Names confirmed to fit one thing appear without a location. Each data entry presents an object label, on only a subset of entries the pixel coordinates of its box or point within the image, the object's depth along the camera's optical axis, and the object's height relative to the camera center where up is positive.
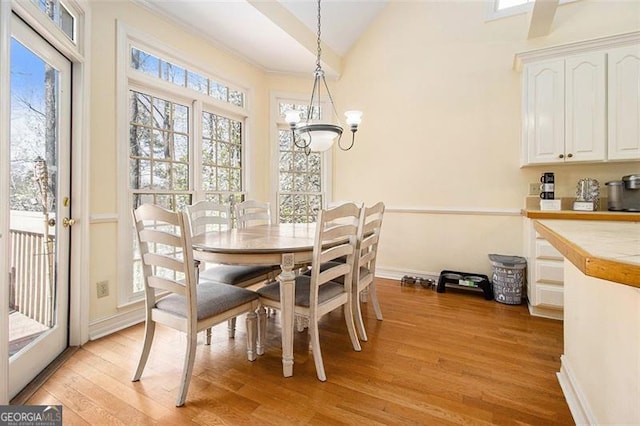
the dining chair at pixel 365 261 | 2.08 -0.36
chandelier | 2.14 +0.60
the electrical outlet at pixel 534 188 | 3.06 +0.26
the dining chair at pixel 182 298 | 1.50 -0.50
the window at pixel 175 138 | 2.52 +0.75
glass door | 1.61 +0.04
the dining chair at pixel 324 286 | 1.70 -0.49
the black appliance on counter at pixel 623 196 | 2.66 +0.16
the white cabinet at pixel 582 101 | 2.51 +1.01
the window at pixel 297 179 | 4.12 +0.46
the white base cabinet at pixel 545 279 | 2.52 -0.58
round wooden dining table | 1.67 -0.26
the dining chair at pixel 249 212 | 2.89 -0.01
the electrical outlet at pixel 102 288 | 2.23 -0.59
